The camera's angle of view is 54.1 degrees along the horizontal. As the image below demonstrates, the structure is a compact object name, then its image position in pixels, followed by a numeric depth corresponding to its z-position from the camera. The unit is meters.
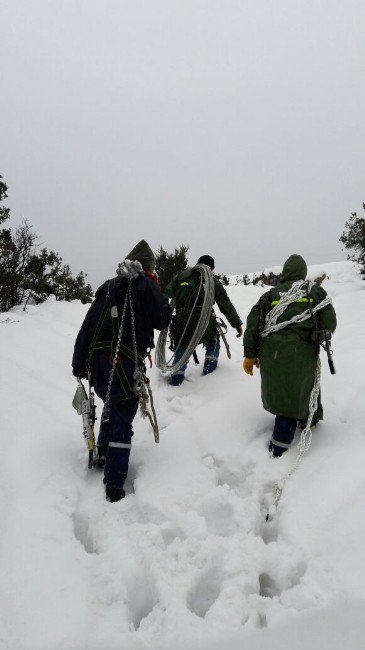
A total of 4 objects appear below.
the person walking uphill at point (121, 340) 2.77
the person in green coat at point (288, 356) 2.95
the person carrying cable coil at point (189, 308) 4.87
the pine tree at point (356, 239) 14.48
